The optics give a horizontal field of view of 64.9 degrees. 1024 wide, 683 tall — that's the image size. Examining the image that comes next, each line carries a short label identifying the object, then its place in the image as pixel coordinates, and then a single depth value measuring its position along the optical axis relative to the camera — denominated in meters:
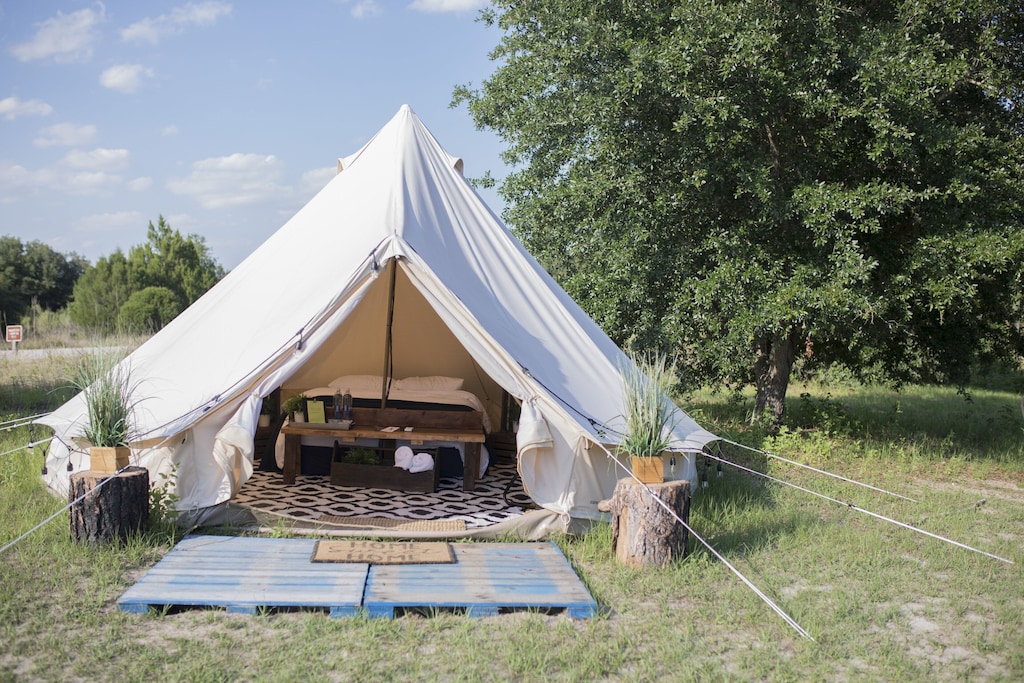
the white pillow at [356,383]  6.15
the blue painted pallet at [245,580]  3.06
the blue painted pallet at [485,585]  3.13
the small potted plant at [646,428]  3.70
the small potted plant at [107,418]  3.66
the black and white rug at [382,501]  4.45
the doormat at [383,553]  3.58
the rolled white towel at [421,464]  5.05
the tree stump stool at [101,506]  3.57
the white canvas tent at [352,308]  3.98
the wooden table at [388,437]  5.01
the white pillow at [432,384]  6.25
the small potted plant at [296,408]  5.34
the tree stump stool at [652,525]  3.61
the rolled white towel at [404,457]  5.07
